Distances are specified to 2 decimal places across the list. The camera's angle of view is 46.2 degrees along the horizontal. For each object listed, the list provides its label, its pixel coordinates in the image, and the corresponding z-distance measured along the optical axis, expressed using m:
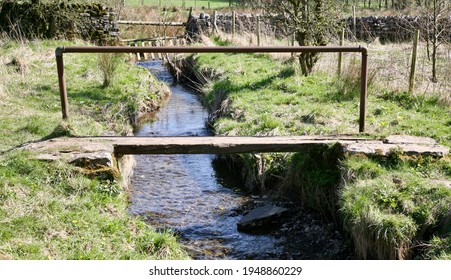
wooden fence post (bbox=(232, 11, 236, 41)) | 21.53
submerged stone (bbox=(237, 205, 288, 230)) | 6.98
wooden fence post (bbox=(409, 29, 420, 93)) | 10.13
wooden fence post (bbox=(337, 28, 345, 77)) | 12.09
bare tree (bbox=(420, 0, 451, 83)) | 12.45
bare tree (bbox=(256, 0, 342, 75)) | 13.07
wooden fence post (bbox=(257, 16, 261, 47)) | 18.24
